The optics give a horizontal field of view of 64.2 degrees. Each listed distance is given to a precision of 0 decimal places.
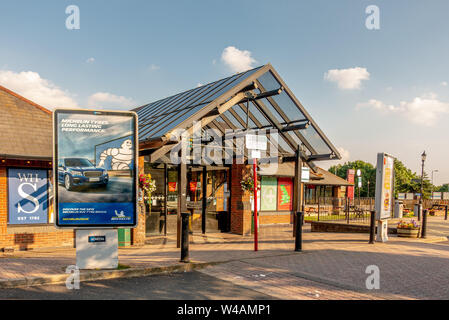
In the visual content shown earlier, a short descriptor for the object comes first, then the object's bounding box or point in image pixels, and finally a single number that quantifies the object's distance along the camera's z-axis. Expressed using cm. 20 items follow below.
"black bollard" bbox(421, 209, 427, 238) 1407
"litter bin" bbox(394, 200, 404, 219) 2481
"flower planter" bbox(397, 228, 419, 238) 1446
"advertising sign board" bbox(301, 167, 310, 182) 1575
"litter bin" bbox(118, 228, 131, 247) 1118
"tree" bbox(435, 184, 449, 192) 13208
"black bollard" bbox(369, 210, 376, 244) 1238
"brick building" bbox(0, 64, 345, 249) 1035
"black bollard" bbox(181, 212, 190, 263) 844
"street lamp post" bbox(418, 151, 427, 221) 2822
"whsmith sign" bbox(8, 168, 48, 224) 1024
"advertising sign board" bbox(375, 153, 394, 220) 1258
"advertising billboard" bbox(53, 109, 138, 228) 750
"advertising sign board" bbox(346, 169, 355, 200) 3753
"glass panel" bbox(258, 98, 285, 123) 1355
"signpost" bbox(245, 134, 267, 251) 1012
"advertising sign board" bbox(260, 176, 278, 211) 1980
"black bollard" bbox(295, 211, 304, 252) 1047
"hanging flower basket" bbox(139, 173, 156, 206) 1152
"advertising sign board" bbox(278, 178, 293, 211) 2069
